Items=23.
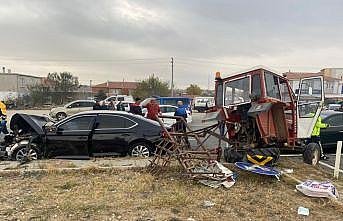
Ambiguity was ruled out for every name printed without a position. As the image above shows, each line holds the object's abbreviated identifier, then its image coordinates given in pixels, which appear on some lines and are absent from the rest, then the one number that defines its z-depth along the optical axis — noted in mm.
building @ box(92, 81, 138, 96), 76969
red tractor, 6266
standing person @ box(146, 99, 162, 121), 10109
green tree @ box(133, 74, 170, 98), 51844
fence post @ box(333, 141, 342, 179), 6246
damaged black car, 7496
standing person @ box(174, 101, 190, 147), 6607
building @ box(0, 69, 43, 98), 63781
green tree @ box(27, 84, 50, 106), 42688
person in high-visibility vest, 7744
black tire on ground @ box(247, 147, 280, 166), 6188
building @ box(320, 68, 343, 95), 73875
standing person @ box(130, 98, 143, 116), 12500
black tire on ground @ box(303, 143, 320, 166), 7254
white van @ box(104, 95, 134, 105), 29031
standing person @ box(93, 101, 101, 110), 13633
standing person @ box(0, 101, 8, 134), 10609
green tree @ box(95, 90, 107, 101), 52016
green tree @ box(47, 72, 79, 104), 45000
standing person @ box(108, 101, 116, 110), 16719
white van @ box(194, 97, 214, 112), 36069
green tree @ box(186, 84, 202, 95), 67000
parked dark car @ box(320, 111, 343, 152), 9195
